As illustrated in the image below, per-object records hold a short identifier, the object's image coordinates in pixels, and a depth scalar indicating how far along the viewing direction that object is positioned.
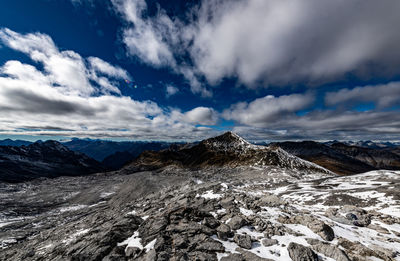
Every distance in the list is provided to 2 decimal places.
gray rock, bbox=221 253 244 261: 9.91
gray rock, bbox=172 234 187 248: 11.18
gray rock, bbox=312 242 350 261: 9.83
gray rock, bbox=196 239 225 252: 10.68
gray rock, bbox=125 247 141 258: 11.40
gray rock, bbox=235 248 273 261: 9.93
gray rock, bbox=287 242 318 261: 9.80
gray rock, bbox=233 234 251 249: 11.03
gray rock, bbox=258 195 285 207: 19.86
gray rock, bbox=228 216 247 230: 13.03
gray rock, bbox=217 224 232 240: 11.85
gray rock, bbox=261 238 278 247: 11.23
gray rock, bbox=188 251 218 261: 9.94
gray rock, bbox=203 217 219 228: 13.38
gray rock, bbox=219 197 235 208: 18.17
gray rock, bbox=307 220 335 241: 11.90
